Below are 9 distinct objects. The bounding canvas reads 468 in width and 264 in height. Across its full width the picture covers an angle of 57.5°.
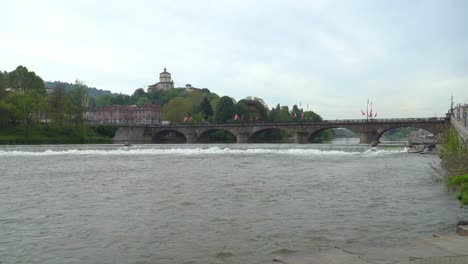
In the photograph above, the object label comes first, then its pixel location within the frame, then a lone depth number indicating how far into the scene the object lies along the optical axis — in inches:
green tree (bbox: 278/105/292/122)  6023.6
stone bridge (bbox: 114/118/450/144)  3422.7
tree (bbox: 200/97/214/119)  5813.5
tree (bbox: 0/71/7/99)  3915.1
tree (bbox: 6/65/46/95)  4335.6
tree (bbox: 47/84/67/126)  3740.2
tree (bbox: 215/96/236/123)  5270.7
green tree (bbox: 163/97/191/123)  5802.2
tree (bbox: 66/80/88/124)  3864.9
